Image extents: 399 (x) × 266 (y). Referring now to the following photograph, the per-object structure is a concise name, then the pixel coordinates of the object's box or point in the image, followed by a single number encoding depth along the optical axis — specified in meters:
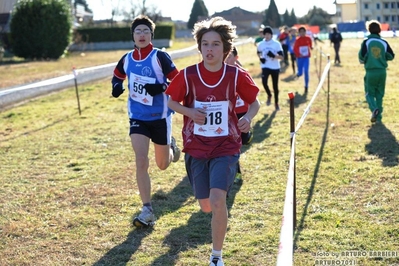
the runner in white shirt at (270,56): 13.90
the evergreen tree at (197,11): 105.10
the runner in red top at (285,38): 26.51
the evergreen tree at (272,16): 115.31
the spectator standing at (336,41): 29.62
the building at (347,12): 97.24
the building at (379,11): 108.50
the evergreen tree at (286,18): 121.34
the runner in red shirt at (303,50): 17.69
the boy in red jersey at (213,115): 4.70
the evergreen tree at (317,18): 112.62
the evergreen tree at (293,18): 124.56
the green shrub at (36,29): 38.09
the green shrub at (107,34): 59.62
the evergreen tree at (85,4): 103.59
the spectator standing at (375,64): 11.35
